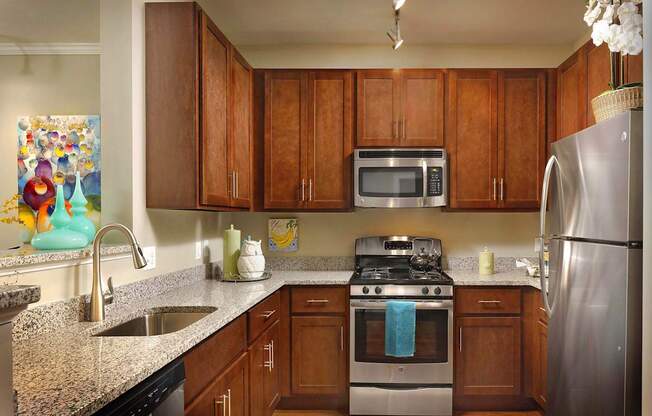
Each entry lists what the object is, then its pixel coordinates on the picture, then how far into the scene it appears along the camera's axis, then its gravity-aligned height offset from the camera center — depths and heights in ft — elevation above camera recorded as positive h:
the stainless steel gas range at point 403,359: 10.25 -3.28
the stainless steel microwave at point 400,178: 11.05 +0.58
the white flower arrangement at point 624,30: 6.06 +2.25
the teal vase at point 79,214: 6.44 -0.16
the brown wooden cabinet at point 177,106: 7.68 +1.57
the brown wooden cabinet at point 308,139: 11.32 +1.52
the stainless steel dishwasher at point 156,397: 3.74 -1.68
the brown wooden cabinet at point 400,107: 11.29 +2.28
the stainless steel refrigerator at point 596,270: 5.42 -0.86
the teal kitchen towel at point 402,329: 10.05 -2.66
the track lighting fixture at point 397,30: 9.94 +3.79
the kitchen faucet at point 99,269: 5.70 -0.83
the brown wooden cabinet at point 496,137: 11.18 +1.56
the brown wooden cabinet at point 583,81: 7.29 +2.30
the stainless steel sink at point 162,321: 6.57 -1.70
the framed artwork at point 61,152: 10.12 +1.17
